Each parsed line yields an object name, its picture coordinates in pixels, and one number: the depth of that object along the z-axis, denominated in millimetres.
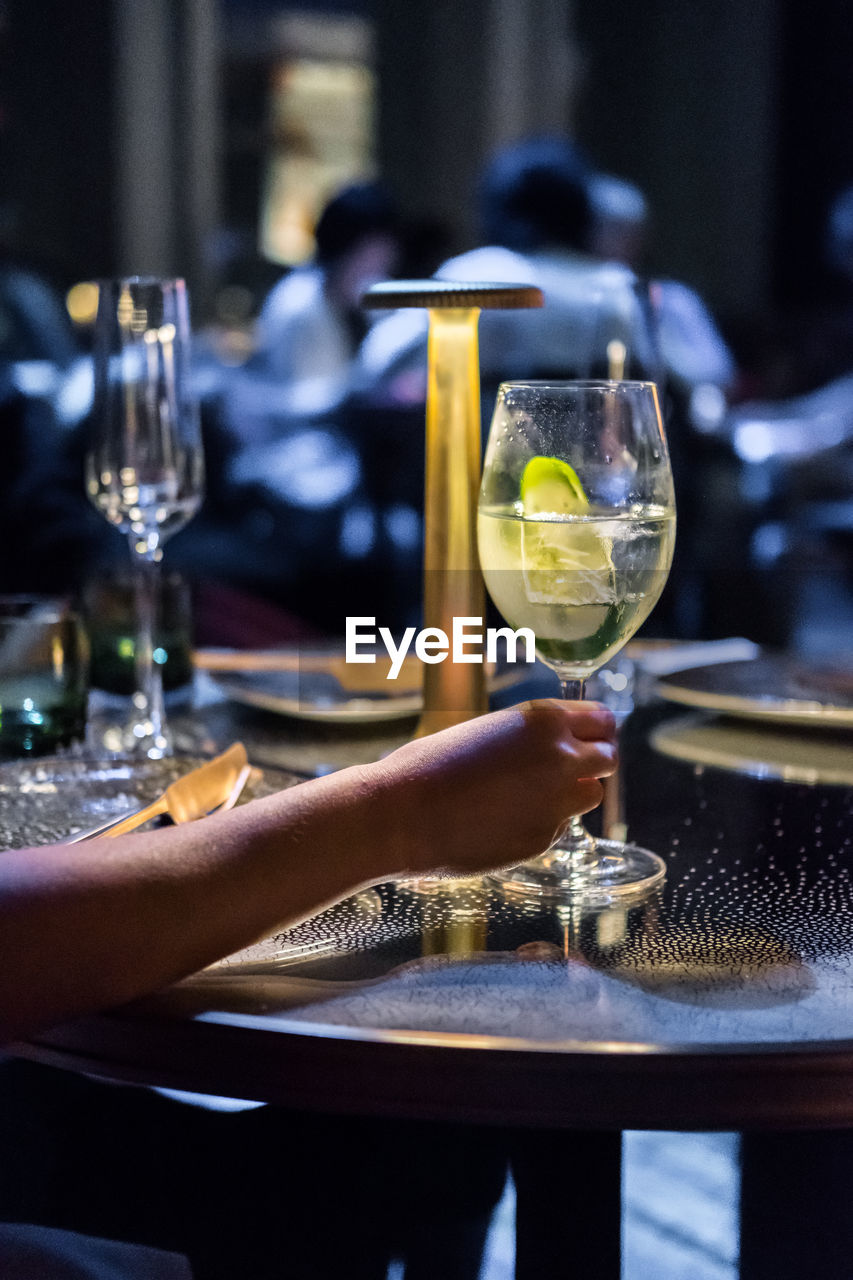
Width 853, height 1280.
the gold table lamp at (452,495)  1321
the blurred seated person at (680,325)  4557
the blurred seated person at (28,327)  5654
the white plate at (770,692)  1441
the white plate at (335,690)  1456
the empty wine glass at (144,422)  1441
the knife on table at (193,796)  1193
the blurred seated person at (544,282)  3825
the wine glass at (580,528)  1203
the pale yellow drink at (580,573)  1204
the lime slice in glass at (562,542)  1202
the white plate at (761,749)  1377
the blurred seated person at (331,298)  5555
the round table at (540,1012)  1041
